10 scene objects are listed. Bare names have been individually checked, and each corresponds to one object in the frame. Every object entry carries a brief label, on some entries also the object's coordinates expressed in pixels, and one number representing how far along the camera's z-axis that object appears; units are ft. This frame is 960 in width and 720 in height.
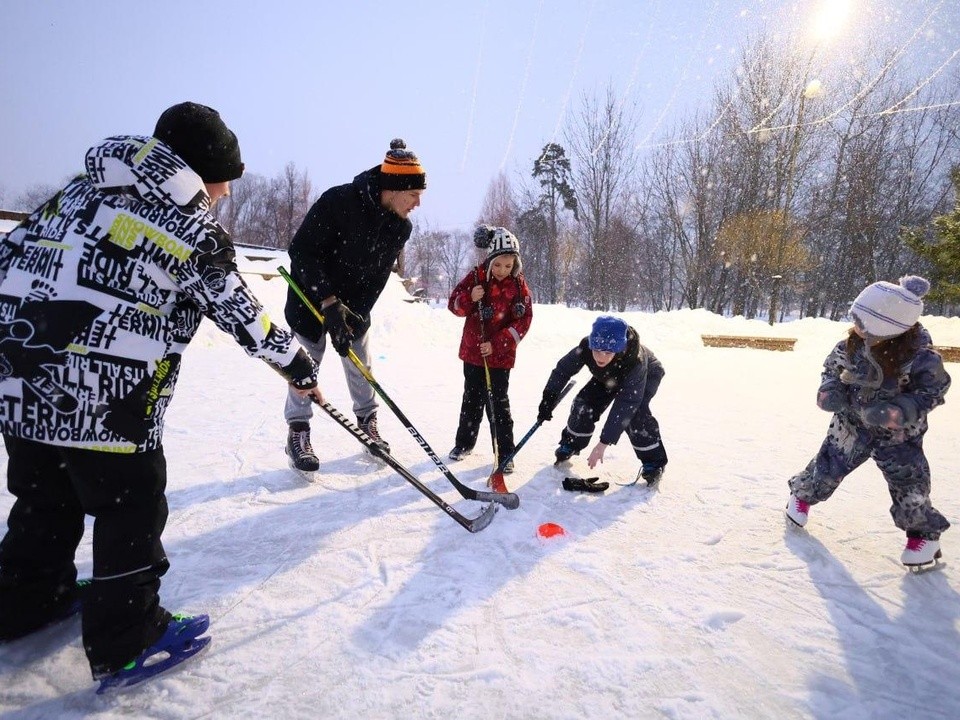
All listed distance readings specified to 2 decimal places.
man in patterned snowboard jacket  5.08
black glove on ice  11.67
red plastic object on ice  9.59
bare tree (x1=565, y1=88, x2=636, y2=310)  80.79
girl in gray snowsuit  8.21
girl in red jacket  12.71
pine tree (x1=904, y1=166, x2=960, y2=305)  47.75
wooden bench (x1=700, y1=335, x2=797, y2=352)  40.50
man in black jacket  10.83
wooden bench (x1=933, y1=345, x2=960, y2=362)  33.83
